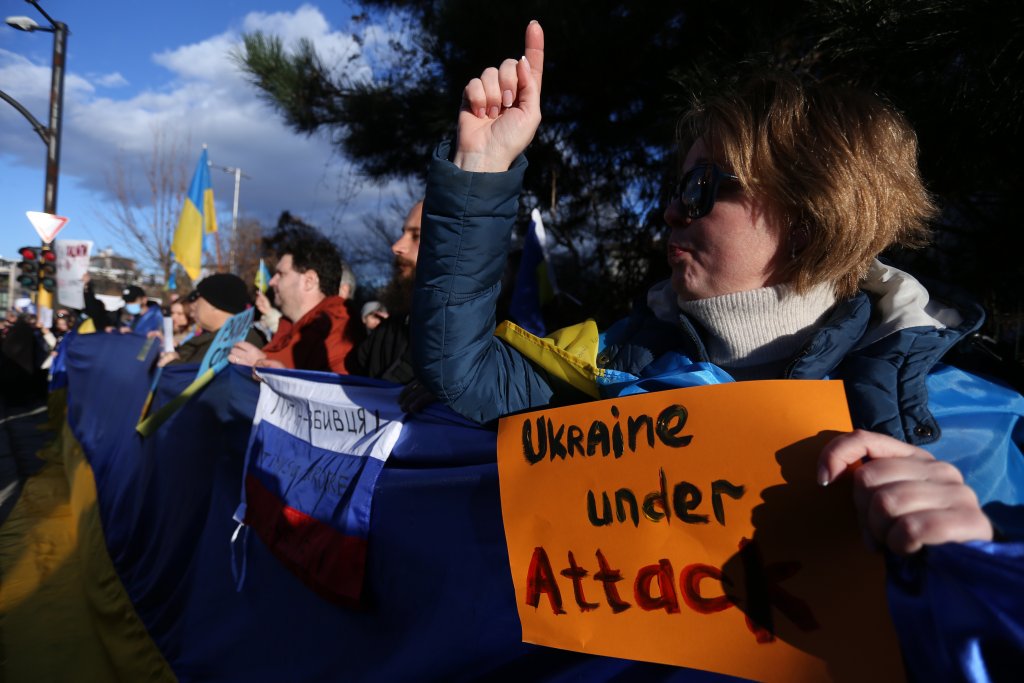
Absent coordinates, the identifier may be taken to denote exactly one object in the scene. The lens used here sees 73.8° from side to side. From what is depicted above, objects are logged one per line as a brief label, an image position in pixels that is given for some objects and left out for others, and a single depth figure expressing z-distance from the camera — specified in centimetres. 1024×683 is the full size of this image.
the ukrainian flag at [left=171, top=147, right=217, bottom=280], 838
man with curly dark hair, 352
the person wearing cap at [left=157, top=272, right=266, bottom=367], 465
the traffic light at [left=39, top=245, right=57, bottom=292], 1263
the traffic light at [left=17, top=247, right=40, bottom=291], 1283
